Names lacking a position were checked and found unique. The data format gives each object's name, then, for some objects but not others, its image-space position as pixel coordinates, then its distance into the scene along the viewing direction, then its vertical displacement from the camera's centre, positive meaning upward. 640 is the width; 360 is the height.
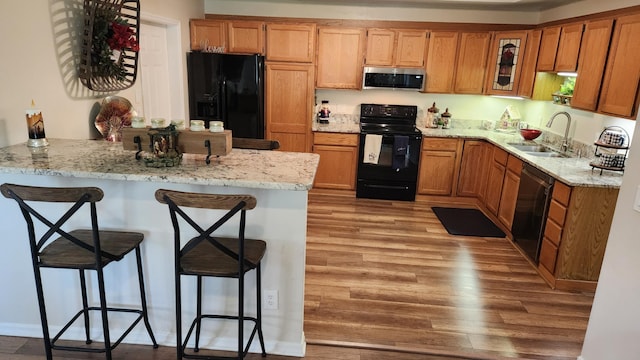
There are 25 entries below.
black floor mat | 4.36 -1.42
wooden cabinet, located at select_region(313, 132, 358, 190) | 5.20 -0.92
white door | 4.02 +0.04
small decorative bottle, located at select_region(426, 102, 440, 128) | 5.43 -0.35
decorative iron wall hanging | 2.68 +0.21
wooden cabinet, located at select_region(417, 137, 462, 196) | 5.09 -0.92
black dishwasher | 3.50 -1.00
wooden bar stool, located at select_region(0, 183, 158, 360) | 1.81 -0.84
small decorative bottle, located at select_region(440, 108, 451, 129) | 5.45 -0.37
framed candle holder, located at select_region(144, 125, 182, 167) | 2.14 -0.36
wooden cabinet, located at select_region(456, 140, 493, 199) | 5.00 -0.92
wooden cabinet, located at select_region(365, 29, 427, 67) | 5.06 +0.48
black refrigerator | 4.74 -0.11
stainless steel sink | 4.27 -0.58
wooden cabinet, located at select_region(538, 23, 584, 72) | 3.72 +0.44
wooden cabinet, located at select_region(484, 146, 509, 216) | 4.46 -0.94
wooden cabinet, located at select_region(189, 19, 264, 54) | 4.91 +0.51
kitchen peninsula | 2.06 -0.77
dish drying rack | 3.30 -0.41
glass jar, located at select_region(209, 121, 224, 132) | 2.27 -0.25
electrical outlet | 2.34 -1.19
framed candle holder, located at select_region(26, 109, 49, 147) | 2.37 -0.32
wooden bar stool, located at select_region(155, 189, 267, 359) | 1.76 -0.83
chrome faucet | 4.18 -0.43
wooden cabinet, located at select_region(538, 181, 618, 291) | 3.11 -1.03
